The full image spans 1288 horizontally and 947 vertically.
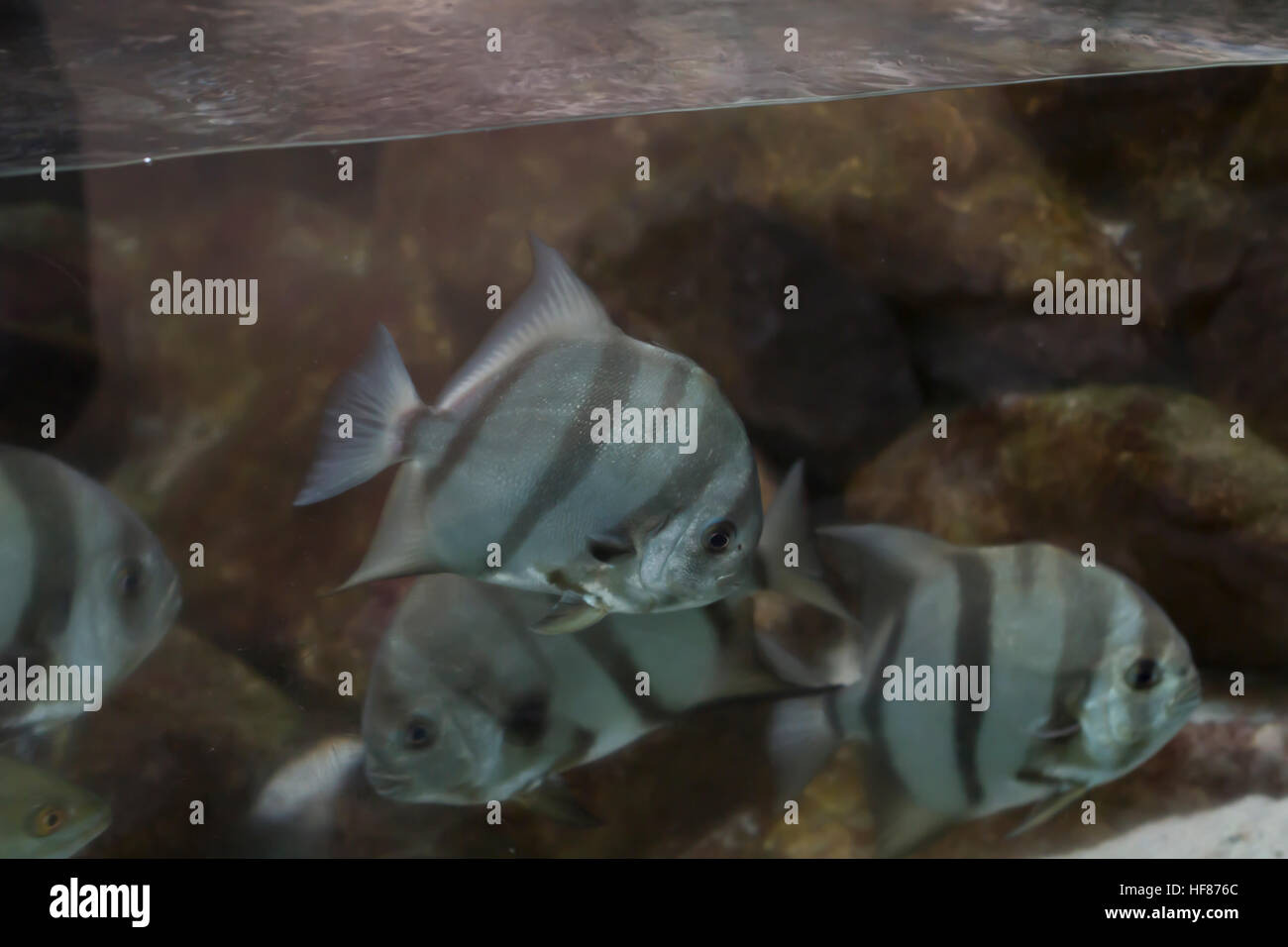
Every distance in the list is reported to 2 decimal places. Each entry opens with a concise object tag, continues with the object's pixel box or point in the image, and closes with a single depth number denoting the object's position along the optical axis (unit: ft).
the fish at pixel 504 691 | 2.84
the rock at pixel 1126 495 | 3.58
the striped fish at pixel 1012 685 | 2.79
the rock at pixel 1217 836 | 3.22
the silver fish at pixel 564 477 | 2.72
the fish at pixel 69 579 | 2.93
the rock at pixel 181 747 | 3.29
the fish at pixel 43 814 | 2.86
